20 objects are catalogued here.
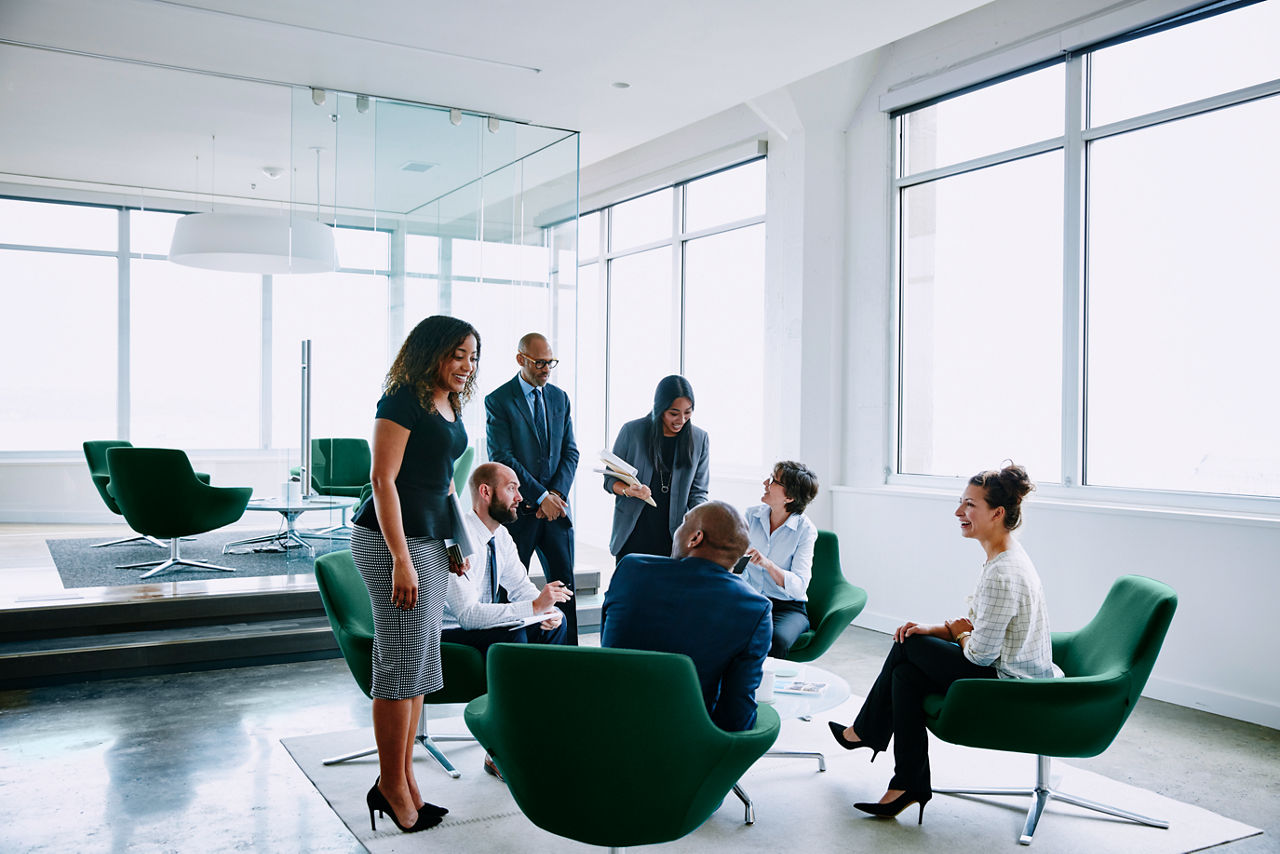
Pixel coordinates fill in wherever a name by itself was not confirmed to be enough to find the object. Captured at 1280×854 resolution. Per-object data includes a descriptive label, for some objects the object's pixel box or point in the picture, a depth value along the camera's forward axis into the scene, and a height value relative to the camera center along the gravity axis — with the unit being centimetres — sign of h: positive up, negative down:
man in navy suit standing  448 -16
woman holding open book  457 -28
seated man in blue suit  240 -47
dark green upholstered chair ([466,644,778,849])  209 -70
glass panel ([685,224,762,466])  774 +65
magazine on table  324 -88
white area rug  305 -130
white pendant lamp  734 +130
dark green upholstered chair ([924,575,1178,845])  293 -83
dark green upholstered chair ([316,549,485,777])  328 -76
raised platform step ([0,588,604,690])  483 -116
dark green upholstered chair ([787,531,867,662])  400 -76
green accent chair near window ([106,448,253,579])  630 -53
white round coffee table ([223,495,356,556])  599 -61
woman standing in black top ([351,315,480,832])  294 -36
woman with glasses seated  405 -52
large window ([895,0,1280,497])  462 +82
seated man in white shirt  335 -60
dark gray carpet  640 -107
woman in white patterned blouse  307 -71
